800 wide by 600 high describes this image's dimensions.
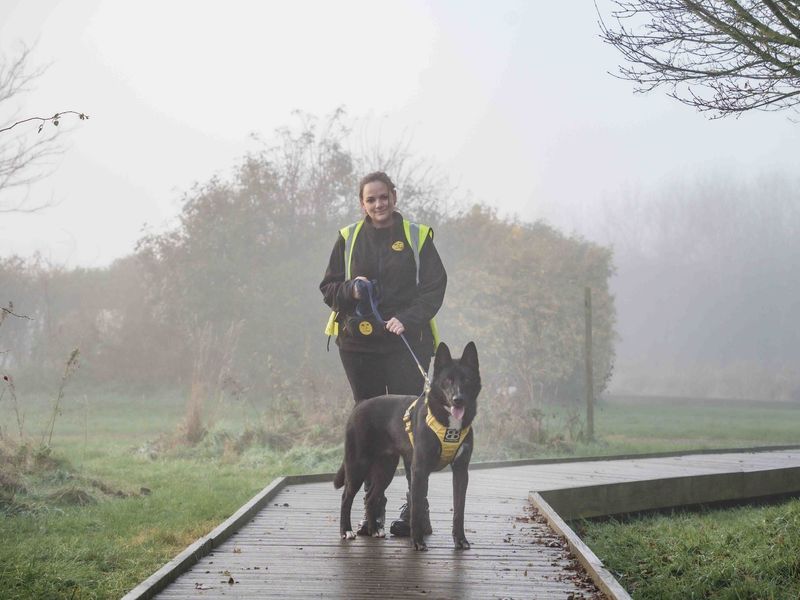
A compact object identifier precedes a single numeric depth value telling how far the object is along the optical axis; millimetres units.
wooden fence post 14141
